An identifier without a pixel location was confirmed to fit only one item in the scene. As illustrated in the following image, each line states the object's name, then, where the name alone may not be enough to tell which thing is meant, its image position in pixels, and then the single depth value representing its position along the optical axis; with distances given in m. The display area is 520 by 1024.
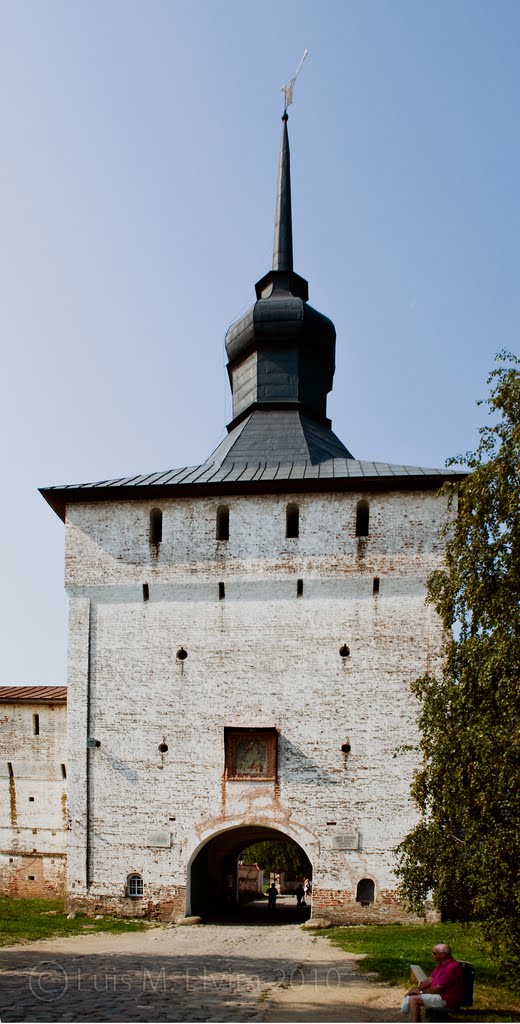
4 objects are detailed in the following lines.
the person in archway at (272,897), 20.11
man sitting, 6.81
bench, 6.85
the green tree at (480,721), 8.20
